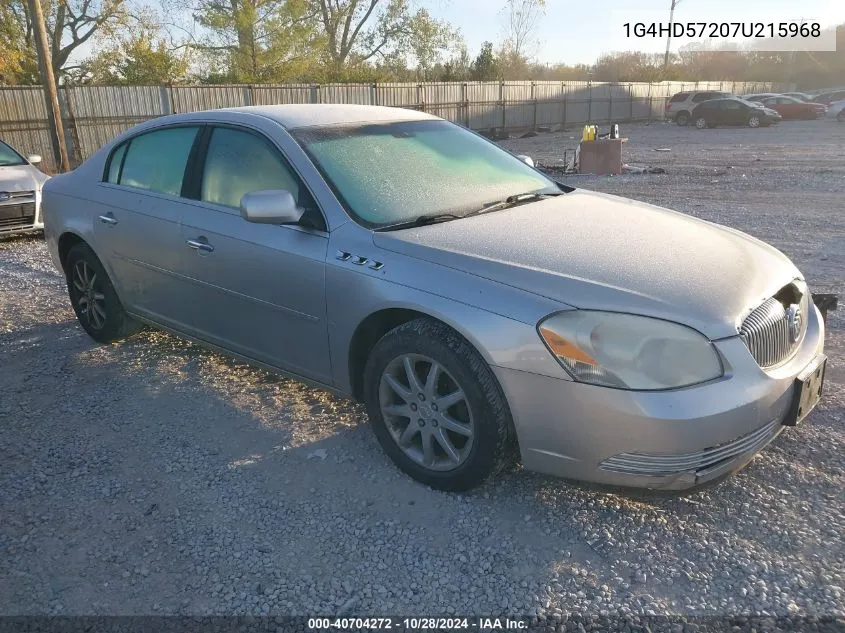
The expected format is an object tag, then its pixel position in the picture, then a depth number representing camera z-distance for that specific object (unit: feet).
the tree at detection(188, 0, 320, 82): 101.65
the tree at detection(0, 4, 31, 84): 84.48
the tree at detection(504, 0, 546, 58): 195.83
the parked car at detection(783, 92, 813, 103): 116.88
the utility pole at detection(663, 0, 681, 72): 177.06
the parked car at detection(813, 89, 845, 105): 125.90
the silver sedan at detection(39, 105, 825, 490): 8.25
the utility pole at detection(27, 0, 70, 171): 46.26
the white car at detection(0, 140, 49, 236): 29.07
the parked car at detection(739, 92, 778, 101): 112.07
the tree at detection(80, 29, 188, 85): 92.94
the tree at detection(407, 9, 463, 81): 129.59
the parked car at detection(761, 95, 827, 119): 111.14
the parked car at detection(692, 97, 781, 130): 100.42
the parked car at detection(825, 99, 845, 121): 105.50
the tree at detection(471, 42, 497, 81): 124.06
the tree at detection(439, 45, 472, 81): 119.03
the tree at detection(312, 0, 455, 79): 127.95
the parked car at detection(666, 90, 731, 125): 110.12
